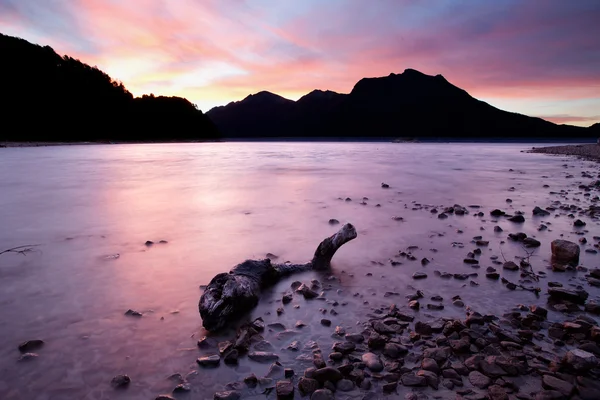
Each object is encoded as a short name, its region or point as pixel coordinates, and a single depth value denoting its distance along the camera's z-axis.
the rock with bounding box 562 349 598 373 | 3.06
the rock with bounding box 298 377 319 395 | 2.99
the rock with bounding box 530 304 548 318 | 4.16
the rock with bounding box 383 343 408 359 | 3.46
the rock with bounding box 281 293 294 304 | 4.79
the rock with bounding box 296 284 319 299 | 4.90
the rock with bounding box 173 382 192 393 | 3.04
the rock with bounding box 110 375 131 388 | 3.11
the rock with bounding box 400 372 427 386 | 3.04
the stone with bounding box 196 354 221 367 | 3.39
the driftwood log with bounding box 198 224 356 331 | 4.13
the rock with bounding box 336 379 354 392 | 3.02
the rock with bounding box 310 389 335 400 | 2.88
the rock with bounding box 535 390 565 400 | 2.77
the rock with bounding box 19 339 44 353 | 3.60
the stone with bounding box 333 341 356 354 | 3.54
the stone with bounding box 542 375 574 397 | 2.85
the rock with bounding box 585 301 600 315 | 4.22
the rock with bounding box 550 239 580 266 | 5.81
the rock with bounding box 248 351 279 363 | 3.48
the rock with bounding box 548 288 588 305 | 4.51
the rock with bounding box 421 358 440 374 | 3.19
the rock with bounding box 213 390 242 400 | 2.92
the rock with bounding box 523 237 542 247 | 6.97
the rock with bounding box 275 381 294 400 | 2.94
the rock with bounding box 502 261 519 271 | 5.75
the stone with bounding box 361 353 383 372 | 3.26
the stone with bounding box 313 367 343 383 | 3.10
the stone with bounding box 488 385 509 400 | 2.79
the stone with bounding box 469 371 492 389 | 3.00
